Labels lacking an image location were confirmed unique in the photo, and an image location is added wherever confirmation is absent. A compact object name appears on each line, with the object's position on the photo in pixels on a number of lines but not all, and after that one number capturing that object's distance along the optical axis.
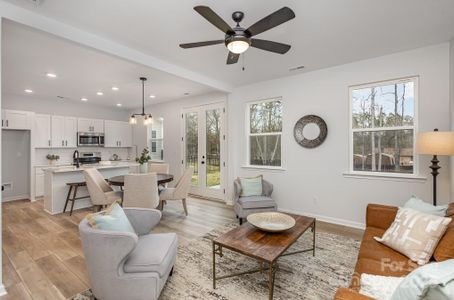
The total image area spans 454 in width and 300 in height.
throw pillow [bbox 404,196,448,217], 1.95
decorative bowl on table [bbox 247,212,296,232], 2.21
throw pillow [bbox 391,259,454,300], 0.85
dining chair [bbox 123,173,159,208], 3.42
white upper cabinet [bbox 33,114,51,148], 5.41
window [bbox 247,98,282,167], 4.55
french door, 5.34
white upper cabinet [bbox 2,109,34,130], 4.95
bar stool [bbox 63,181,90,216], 4.29
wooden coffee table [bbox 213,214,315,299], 1.79
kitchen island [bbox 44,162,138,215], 4.26
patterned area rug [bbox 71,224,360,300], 1.98
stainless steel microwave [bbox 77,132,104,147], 6.20
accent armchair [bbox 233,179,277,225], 3.55
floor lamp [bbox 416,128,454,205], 2.50
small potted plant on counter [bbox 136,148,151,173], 4.13
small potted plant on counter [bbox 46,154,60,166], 5.71
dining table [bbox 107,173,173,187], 3.75
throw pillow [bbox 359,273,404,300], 1.28
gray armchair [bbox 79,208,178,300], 1.63
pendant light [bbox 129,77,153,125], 4.47
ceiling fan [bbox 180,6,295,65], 1.73
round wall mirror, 3.88
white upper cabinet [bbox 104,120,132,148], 6.84
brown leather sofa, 1.53
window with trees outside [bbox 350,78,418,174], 3.28
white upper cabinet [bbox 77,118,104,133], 6.24
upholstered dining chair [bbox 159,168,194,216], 4.11
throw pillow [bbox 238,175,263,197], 3.90
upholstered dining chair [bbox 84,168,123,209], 3.75
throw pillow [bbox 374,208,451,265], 1.68
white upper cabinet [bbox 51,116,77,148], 5.74
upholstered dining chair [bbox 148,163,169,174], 5.06
